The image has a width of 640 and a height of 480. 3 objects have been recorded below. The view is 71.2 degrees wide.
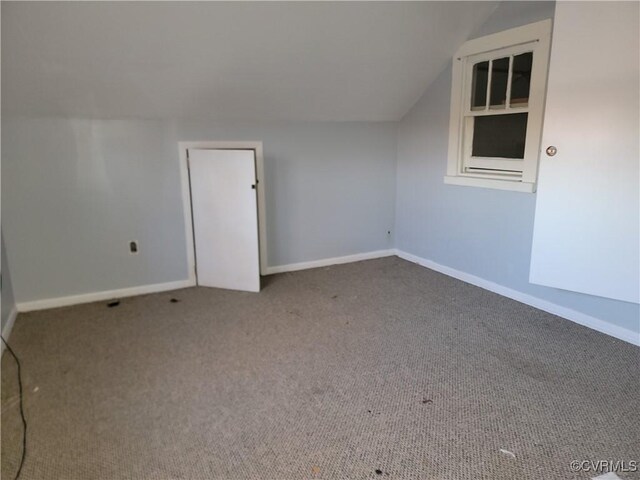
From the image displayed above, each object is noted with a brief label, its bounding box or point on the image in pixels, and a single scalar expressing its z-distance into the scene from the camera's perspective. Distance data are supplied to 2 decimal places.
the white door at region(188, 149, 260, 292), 3.42
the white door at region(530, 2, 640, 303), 2.37
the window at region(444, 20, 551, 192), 2.94
